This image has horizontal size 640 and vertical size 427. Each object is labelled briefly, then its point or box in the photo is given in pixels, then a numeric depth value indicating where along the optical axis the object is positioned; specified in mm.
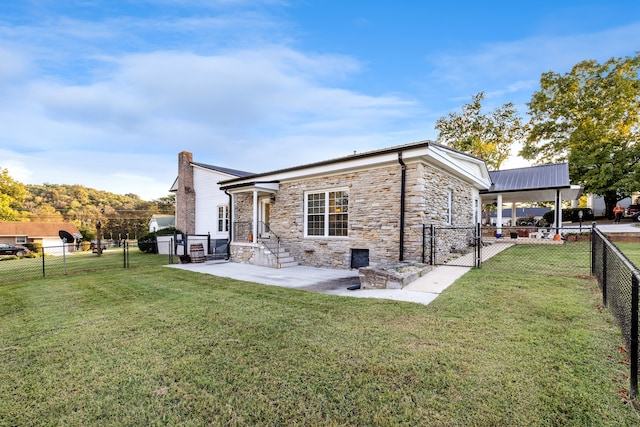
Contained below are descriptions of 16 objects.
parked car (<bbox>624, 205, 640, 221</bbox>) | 23812
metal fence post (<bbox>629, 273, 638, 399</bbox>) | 2322
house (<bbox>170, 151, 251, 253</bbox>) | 16547
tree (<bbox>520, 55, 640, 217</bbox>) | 20703
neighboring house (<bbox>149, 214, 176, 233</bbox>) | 32000
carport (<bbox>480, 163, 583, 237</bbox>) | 14297
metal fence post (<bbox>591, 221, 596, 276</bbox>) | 6491
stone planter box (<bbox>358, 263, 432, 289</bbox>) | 6297
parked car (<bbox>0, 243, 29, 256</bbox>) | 24217
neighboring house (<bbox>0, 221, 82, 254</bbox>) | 33312
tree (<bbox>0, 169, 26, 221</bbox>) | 31688
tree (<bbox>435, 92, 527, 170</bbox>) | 25797
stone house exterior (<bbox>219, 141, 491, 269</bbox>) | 8250
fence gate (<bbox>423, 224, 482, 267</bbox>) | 8131
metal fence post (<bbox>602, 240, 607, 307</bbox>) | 4621
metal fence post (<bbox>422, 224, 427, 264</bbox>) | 8031
